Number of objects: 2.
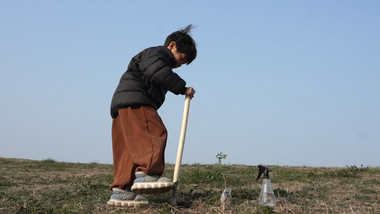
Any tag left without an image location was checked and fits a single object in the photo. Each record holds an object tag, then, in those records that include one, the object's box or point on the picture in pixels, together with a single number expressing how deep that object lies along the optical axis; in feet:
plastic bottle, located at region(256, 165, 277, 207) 16.49
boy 15.52
